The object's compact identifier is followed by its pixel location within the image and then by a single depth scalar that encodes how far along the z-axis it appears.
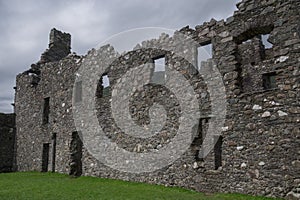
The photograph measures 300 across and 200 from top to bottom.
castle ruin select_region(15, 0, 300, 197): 9.61
